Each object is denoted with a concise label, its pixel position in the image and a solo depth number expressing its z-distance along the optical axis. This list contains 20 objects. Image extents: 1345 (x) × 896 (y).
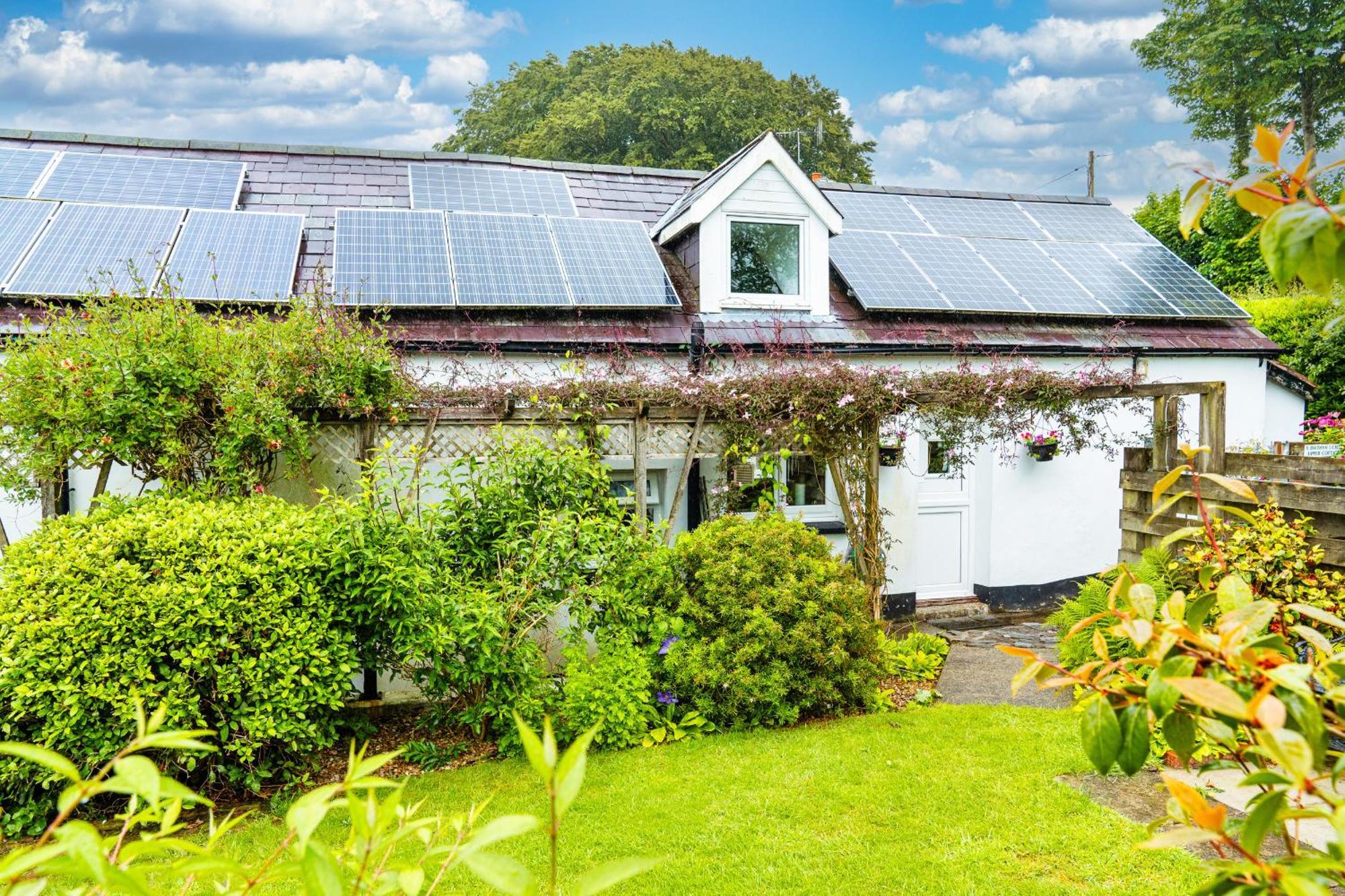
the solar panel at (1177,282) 11.14
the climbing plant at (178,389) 5.57
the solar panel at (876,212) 12.02
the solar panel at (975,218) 12.50
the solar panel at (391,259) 8.41
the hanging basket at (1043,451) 10.05
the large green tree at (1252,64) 25.05
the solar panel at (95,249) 7.53
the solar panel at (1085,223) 12.96
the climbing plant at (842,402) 7.10
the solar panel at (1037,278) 10.70
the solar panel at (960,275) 10.41
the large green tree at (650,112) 27.88
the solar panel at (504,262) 8.80
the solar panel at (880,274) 10.02
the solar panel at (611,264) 9.17
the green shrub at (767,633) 6.08
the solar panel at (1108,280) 10.94
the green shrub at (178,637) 4.68
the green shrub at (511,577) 5.59
